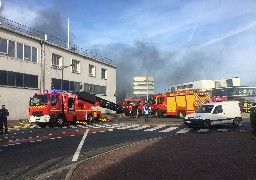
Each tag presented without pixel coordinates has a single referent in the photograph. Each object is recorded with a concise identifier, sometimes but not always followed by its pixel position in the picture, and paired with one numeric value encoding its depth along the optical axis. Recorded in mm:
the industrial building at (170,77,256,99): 89096
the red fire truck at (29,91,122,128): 14585
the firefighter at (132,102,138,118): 25481
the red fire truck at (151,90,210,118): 19859
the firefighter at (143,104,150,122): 17039
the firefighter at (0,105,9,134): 11931
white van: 12509
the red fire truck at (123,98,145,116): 25292
